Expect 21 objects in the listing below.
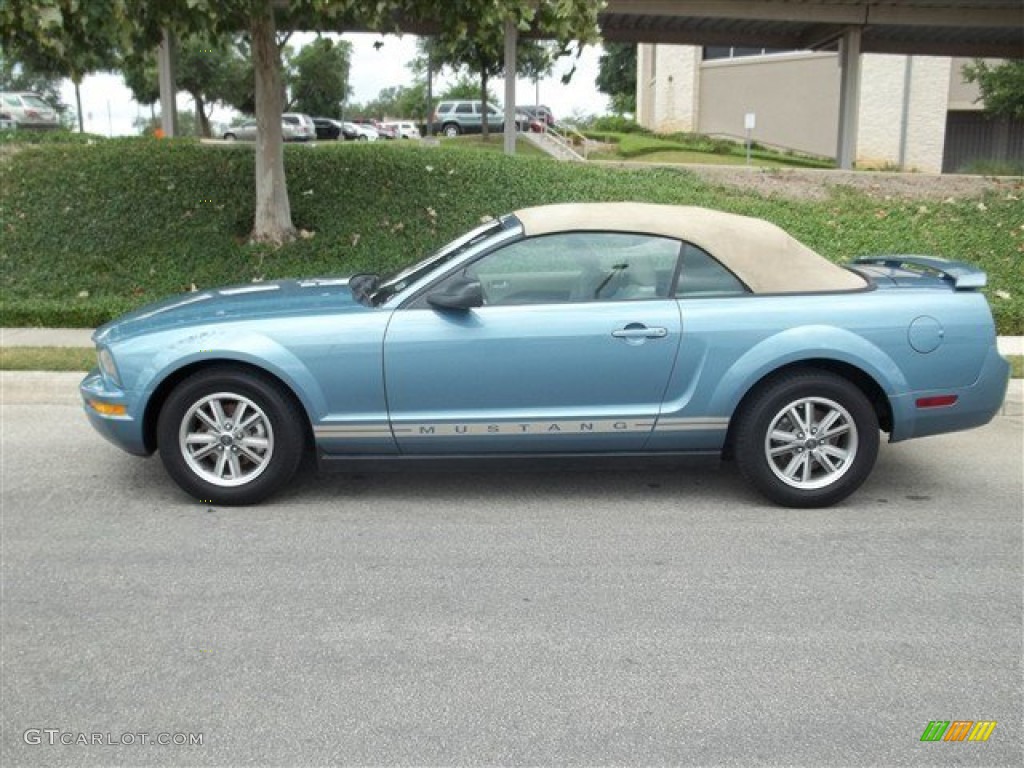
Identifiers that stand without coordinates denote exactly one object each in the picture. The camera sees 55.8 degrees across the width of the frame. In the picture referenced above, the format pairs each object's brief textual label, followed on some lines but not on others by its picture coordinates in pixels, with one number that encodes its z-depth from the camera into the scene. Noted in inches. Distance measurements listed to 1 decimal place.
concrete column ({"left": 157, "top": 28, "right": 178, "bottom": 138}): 655.8
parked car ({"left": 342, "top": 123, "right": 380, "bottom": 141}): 1685.5
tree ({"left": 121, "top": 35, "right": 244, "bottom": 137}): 1680.6
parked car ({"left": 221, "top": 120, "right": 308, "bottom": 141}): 1482.5
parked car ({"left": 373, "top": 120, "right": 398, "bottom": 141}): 1758.1
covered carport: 712.4
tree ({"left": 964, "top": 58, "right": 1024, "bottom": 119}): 800.9
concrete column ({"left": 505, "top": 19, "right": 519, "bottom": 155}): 658.2
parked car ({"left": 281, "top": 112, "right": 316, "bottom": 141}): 1505.9
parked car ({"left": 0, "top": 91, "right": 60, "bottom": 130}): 1131.3
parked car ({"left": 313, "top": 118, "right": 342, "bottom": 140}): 1676.9
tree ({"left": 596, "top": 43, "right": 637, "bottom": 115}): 2245.3
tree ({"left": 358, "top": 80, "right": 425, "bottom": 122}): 2409.0
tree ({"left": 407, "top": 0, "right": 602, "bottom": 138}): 328.5
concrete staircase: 1124.5
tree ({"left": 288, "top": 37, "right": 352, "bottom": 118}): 1947.6
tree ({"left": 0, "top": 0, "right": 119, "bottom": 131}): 289.9
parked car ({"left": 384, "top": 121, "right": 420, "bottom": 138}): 1700.8
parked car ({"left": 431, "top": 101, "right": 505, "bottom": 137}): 1552.7
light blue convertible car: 195.3
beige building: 1185.4
